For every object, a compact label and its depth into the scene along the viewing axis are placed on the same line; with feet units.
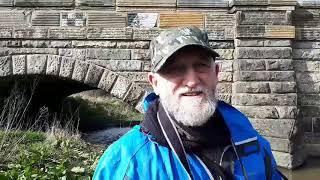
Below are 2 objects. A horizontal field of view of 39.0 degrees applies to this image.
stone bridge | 24.89
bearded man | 5.52
